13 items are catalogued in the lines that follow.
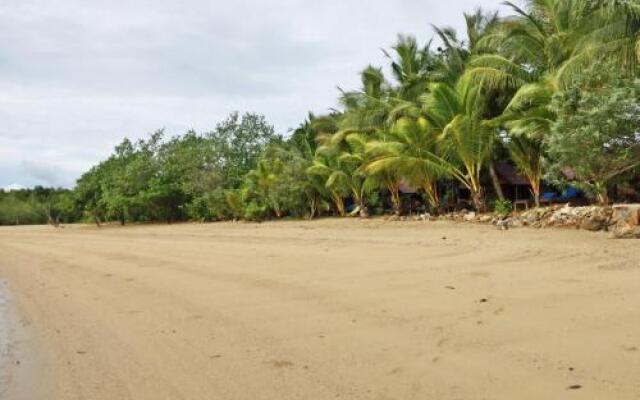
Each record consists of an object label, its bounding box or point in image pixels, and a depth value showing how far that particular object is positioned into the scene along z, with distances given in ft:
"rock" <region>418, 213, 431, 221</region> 70.36
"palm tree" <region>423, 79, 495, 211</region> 65.62
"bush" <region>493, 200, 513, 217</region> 64.26
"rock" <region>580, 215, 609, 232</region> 43.19
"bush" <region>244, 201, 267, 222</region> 101.96
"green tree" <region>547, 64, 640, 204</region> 43.62
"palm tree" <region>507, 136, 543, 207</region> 63.16
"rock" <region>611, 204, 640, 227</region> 37.35
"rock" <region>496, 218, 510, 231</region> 51.72
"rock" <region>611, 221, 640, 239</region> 36.65
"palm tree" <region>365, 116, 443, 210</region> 71.41
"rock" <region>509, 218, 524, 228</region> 52.75
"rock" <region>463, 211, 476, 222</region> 63.50
